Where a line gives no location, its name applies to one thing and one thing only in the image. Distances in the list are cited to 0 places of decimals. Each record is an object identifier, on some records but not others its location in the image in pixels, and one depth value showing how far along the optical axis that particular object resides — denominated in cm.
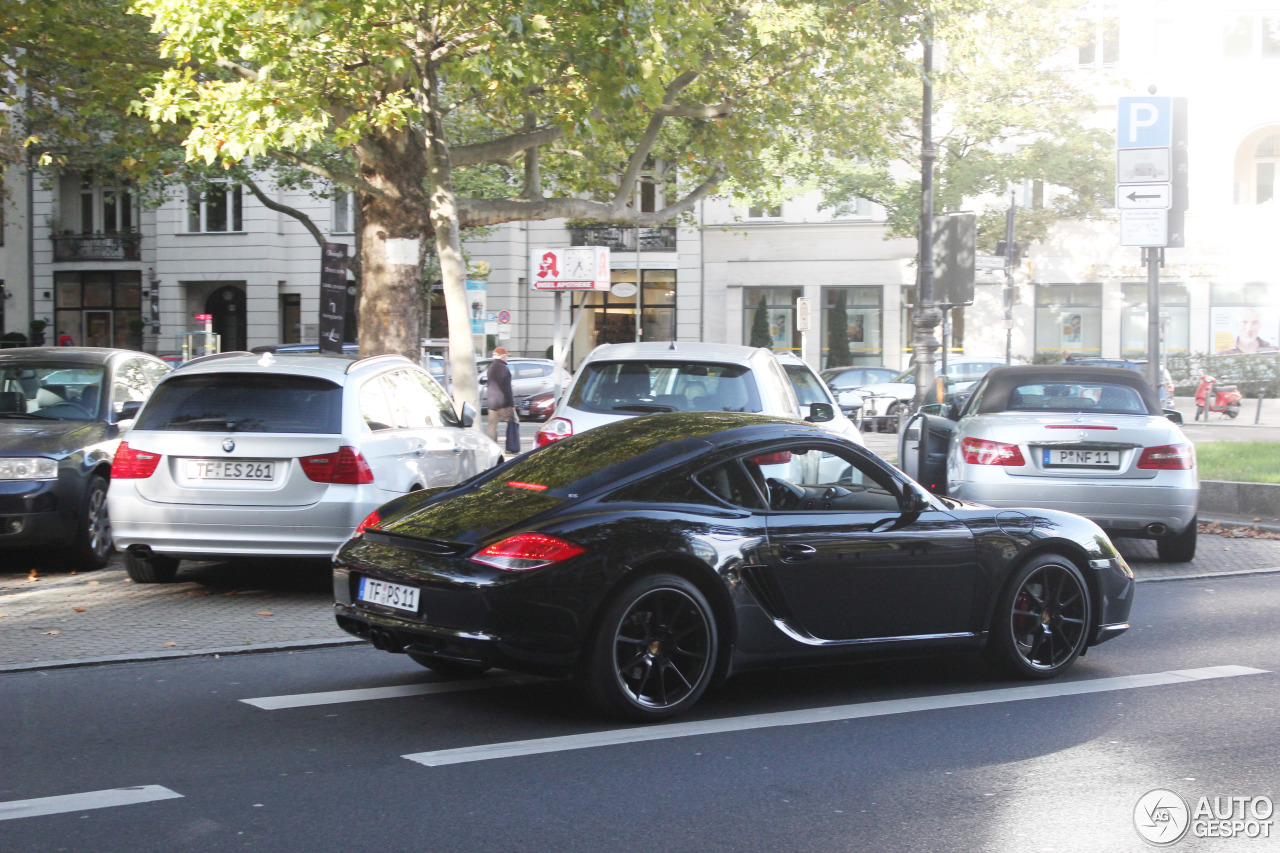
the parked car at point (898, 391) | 3062
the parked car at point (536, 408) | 3350
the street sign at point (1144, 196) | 1680
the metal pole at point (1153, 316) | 1731
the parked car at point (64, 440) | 988
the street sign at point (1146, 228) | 1675
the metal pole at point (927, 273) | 1995
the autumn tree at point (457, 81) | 1450
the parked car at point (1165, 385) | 2691
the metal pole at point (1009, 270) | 2870
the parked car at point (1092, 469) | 1120
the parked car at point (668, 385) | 1048
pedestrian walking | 2298
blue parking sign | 1688
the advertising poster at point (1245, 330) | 4469
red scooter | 3300
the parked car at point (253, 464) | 887
